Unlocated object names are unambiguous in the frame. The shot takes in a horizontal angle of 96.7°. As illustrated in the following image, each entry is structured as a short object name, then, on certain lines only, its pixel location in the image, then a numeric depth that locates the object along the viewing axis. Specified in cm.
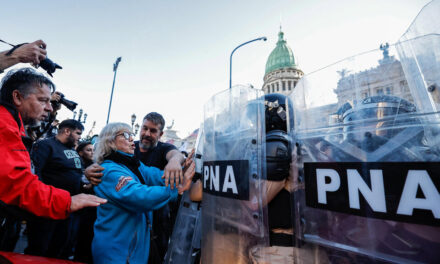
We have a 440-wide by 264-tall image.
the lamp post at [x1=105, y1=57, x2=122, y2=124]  1466
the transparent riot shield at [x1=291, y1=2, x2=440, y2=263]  69
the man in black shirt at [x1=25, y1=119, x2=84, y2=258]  289
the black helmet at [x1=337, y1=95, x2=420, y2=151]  78
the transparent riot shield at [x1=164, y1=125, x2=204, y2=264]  181
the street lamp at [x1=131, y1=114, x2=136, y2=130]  1593
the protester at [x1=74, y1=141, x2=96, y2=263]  258
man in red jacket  133
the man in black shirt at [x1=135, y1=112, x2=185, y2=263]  252
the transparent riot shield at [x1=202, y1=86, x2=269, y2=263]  108
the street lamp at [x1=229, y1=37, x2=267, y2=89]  1563
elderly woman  160
